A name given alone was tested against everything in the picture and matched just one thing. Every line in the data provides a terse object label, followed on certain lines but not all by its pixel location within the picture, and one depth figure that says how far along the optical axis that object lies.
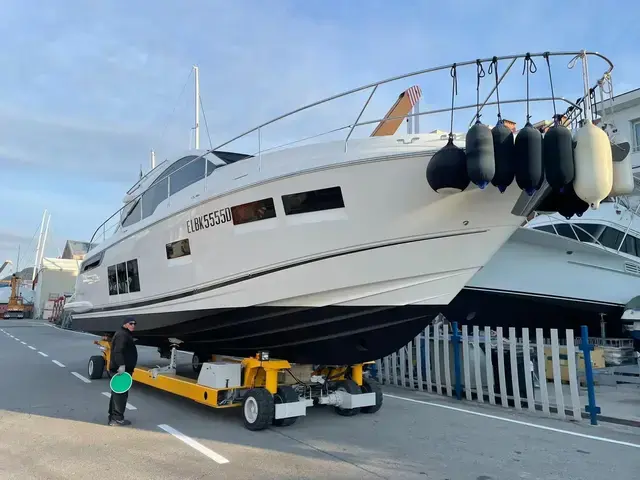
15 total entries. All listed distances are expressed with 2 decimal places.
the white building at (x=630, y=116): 18.17
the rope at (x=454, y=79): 5.11
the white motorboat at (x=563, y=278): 12.46
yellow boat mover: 5.78
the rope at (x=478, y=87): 5.04
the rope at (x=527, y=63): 4.97
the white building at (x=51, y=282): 49.25
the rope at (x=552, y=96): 4.86
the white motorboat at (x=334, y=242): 5.13
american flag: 6.38
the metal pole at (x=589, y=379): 6.30
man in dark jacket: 5.93
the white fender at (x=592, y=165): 4.45
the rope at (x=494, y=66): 4.97
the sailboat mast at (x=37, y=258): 66.89
